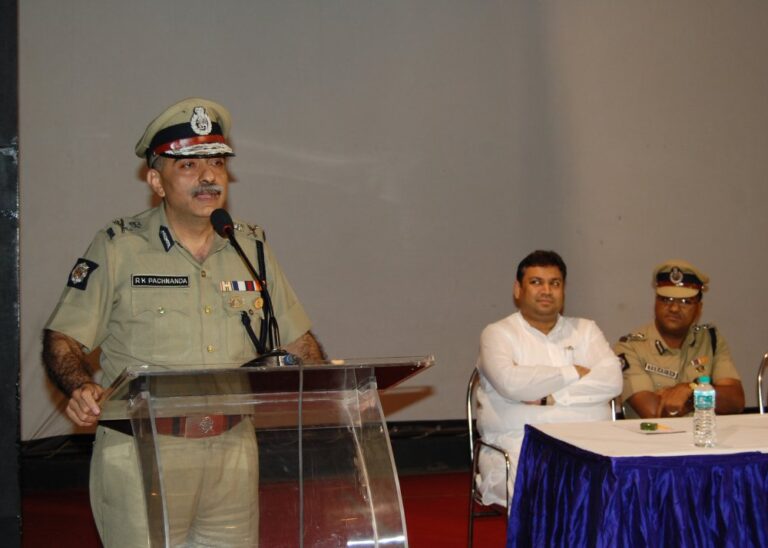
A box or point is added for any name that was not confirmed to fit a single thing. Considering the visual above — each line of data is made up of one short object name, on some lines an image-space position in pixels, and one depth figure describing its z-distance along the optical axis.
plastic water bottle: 3.19
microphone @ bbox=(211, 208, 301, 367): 2.13
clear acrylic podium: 2.01
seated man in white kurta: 4.24
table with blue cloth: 2.90
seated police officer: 5.04
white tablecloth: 3.03
